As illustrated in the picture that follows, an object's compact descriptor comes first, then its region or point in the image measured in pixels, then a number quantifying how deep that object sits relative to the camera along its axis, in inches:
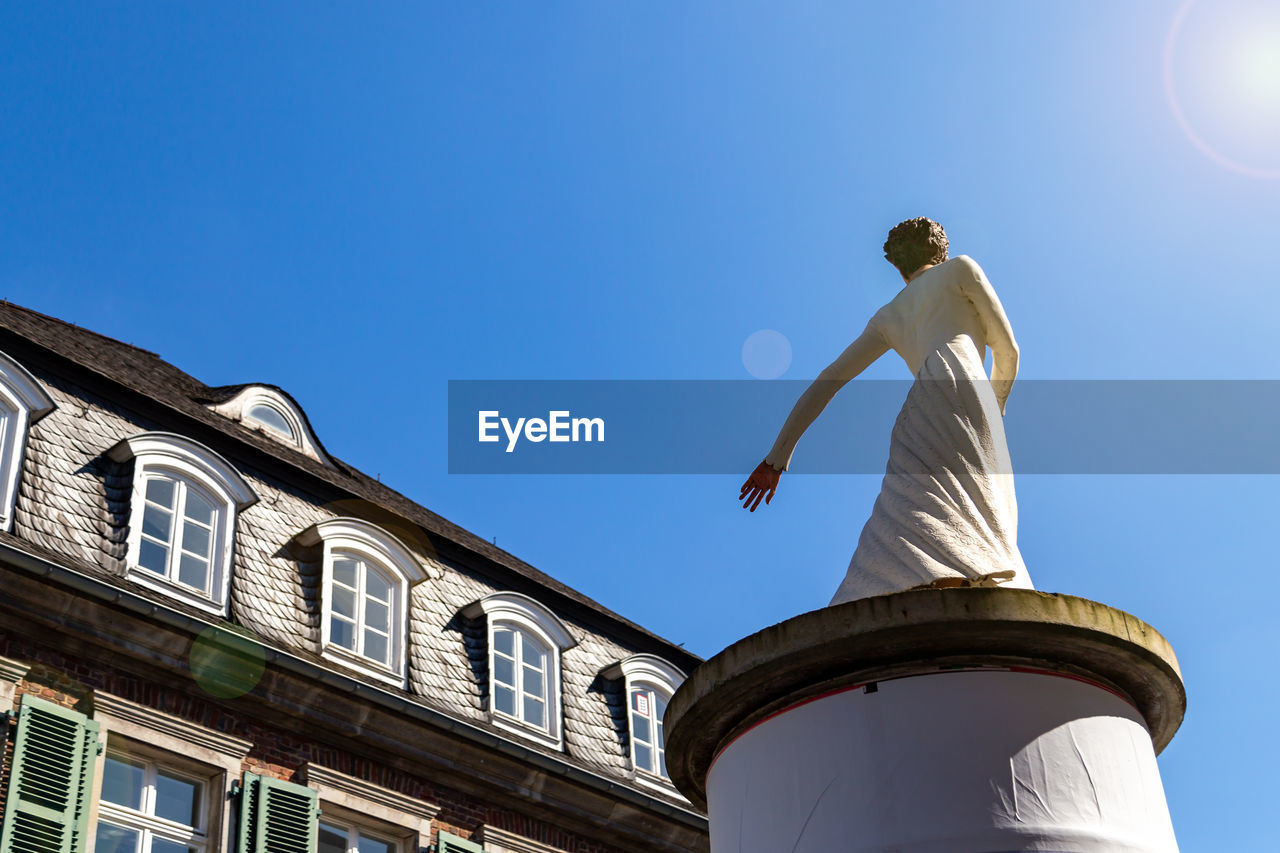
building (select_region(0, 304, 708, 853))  490.3
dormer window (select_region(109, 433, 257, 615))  541.3
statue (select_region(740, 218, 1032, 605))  246.7
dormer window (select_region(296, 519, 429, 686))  600.4
